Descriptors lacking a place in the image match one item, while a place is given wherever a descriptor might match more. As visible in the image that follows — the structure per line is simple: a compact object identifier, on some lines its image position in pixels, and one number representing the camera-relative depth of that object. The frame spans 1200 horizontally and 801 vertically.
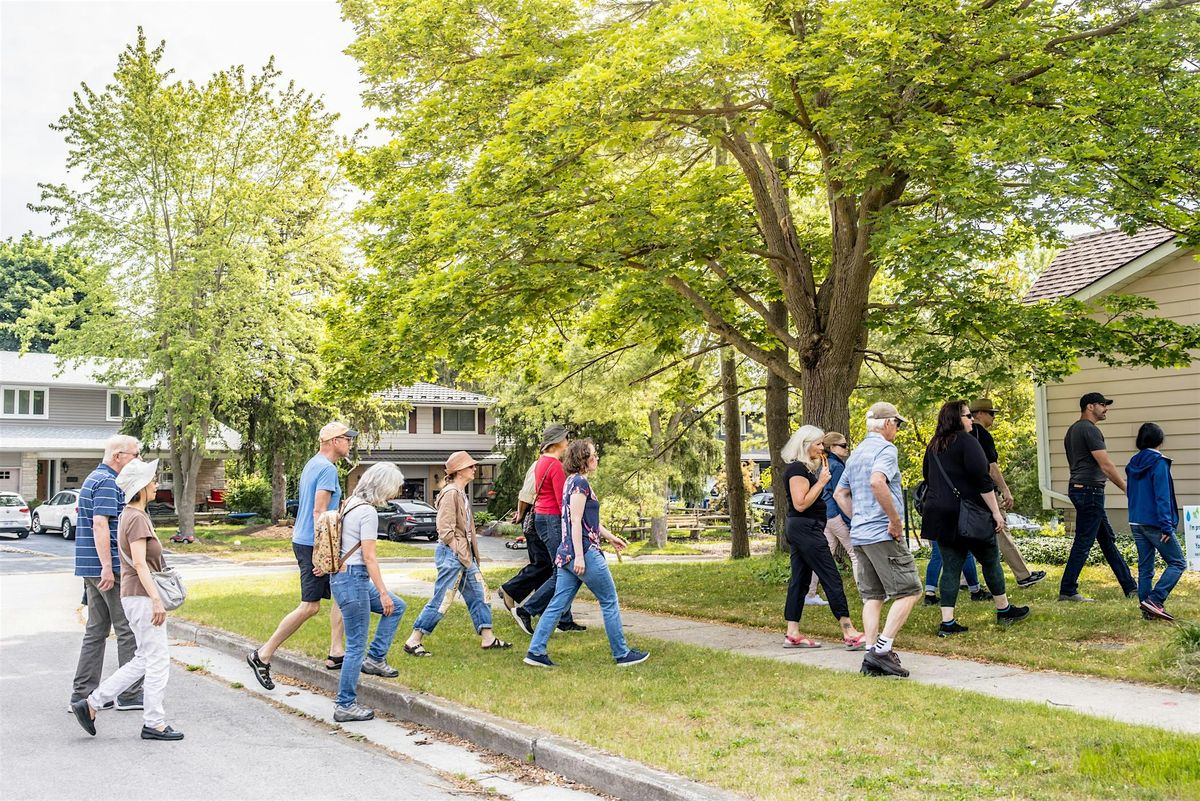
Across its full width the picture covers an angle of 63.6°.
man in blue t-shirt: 8.08
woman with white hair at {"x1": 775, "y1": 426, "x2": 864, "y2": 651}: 8.53
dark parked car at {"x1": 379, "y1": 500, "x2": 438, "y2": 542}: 35.09
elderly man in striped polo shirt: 6.83
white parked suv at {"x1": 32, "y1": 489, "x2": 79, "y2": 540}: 32.47
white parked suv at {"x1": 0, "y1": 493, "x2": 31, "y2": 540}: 32.09
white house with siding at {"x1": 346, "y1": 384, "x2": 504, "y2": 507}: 49.00
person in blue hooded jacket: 8.52
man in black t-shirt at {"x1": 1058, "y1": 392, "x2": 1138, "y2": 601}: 9.63
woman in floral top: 8.05
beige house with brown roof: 14.80
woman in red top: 9.44
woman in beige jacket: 8.91
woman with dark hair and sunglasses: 8.80
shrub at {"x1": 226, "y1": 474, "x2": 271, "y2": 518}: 41.56
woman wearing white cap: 6.52
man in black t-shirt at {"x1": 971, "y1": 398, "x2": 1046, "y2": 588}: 10.08
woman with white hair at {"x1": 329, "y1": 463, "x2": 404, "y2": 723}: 7.02
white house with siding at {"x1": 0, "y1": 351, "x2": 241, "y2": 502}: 40.64
